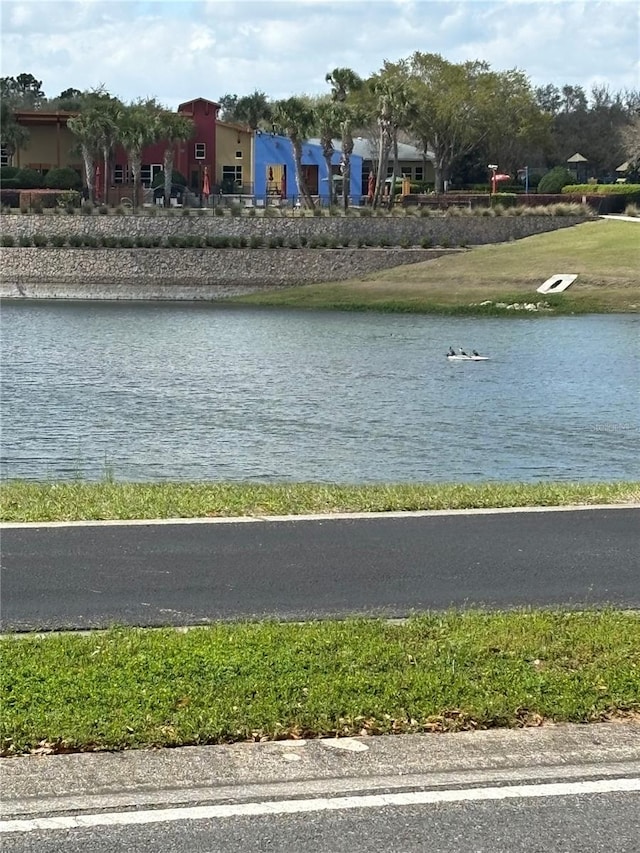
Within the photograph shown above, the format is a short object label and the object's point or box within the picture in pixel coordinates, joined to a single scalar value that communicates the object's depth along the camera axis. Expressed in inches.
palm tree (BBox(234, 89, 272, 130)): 4215.1
